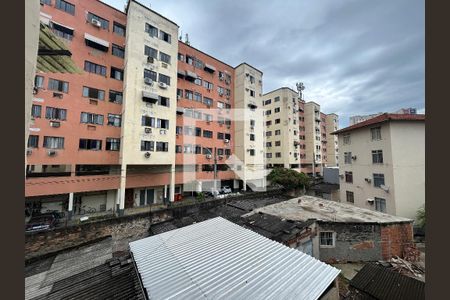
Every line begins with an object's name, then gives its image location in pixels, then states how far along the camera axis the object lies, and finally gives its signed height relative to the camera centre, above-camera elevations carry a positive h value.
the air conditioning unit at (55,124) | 16.00 +2.83
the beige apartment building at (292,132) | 40.12 +6.28
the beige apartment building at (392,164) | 17.03 -0.42
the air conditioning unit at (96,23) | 18.06 +13.15
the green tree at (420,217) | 15.74 -4.89
